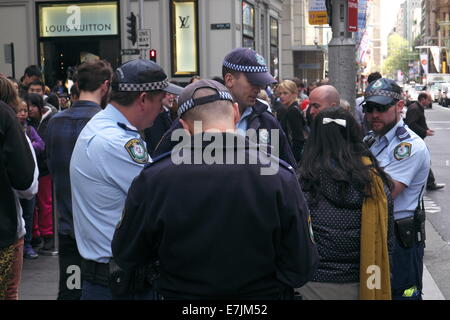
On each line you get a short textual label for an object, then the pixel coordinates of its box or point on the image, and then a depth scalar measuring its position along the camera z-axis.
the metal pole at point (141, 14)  23.38
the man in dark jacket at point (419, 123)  14.34
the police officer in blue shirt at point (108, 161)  3.65
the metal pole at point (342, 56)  9.03
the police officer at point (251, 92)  5.02
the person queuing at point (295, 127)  10.50
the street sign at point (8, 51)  18.81
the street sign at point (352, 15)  9.16
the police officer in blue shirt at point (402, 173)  4.52
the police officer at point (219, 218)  2.80
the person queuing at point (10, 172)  4.54
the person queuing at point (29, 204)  8.38
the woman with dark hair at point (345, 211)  3.81
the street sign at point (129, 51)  20.59
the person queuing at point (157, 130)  7.79
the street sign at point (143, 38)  21.16
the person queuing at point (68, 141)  4.54
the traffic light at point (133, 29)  21.62
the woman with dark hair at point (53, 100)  11.08
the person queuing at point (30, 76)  10.87
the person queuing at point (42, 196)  8.97
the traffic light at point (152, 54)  23.29
